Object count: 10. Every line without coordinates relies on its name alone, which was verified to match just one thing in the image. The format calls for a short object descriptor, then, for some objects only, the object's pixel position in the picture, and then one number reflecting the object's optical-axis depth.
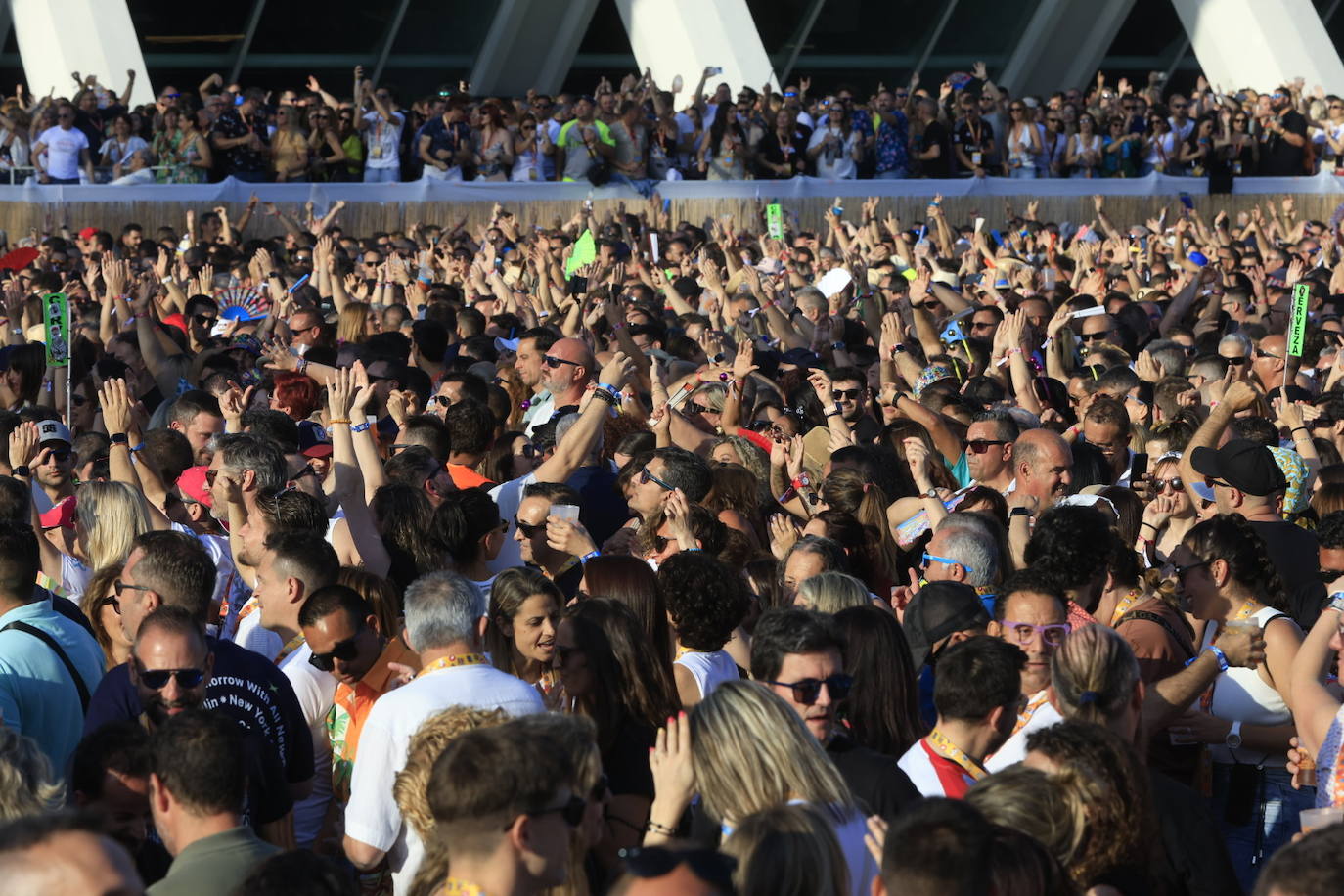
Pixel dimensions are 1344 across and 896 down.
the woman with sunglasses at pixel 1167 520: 13.95
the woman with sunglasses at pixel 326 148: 38.22
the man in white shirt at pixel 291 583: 9.84
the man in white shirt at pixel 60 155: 35.97
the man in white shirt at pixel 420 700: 8.23
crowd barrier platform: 34.00
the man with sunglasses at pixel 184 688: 8.34
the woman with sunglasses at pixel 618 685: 8.52
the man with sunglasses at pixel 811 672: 8.14
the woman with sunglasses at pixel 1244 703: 10.20
